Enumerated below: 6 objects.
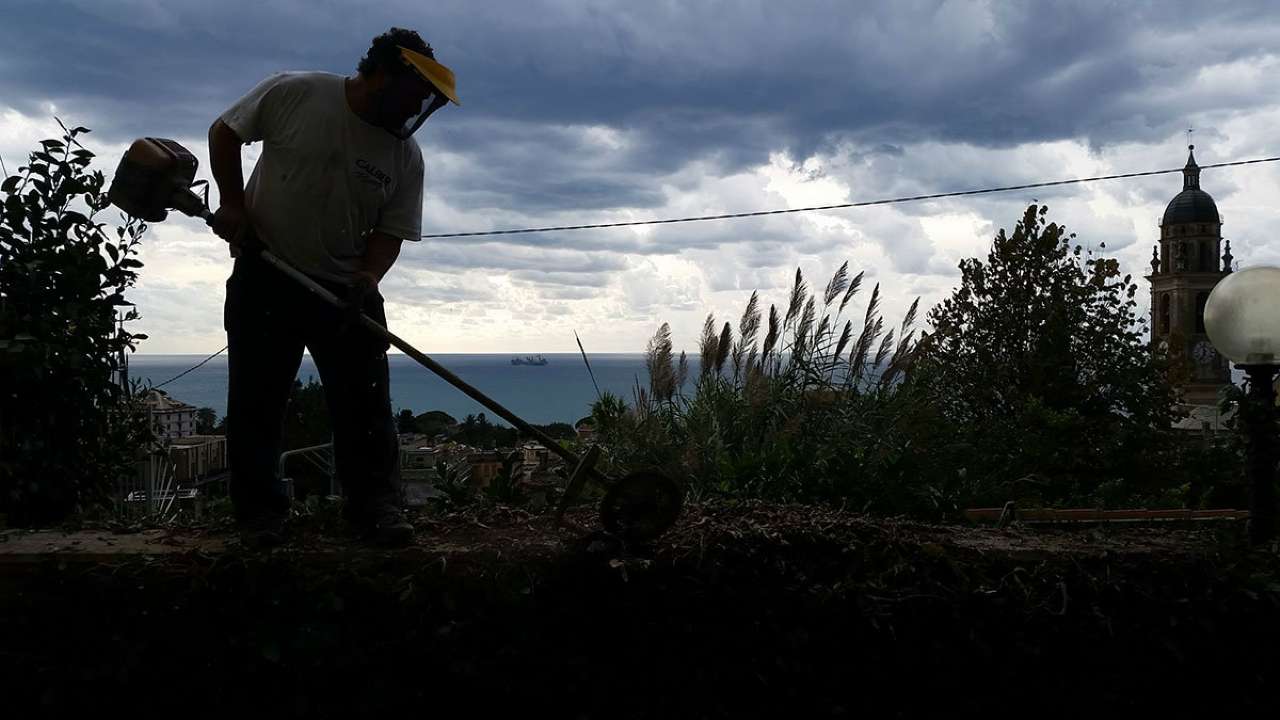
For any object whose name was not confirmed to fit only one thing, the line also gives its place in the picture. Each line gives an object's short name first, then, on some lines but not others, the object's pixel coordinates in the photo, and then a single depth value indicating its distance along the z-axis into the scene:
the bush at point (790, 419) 4.77
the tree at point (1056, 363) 9.82
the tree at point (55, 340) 3.94
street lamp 4.03
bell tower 80.44
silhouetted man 3.38
